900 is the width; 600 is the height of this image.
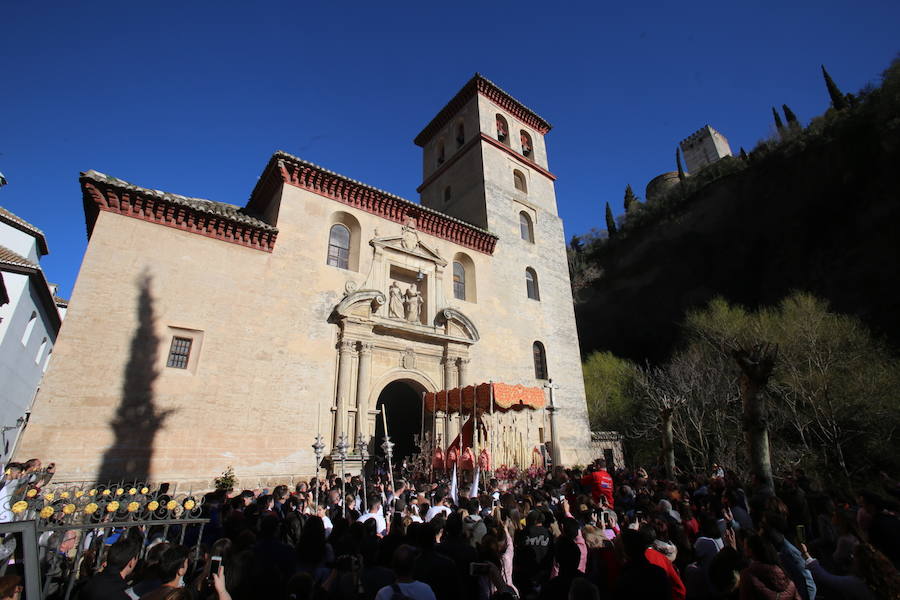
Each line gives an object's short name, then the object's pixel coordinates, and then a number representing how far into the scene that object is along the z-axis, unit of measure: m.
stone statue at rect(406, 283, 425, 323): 16.22
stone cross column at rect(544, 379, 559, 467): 15.39
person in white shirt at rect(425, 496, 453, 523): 5.92
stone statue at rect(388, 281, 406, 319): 15.97
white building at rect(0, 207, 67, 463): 16.20
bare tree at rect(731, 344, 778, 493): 8.59
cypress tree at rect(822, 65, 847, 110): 34.27
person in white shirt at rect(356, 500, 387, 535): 5.71
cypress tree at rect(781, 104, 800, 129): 41.40
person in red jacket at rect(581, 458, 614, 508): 7.75
